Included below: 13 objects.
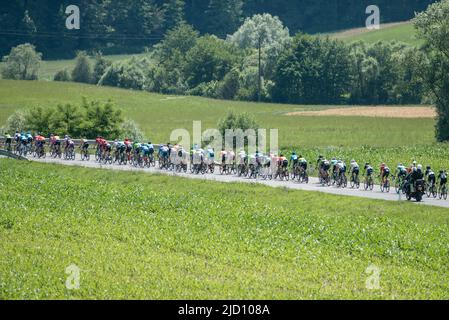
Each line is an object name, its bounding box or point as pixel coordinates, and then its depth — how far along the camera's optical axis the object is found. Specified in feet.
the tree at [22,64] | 467.11
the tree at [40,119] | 246.88
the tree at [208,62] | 465.47
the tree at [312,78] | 416.05
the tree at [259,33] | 501.97
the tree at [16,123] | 252.62
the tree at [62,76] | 471.62
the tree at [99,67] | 473.67
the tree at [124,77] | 457.68
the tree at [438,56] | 256.73
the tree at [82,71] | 473.43
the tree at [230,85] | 433.48
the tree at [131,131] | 244.42
